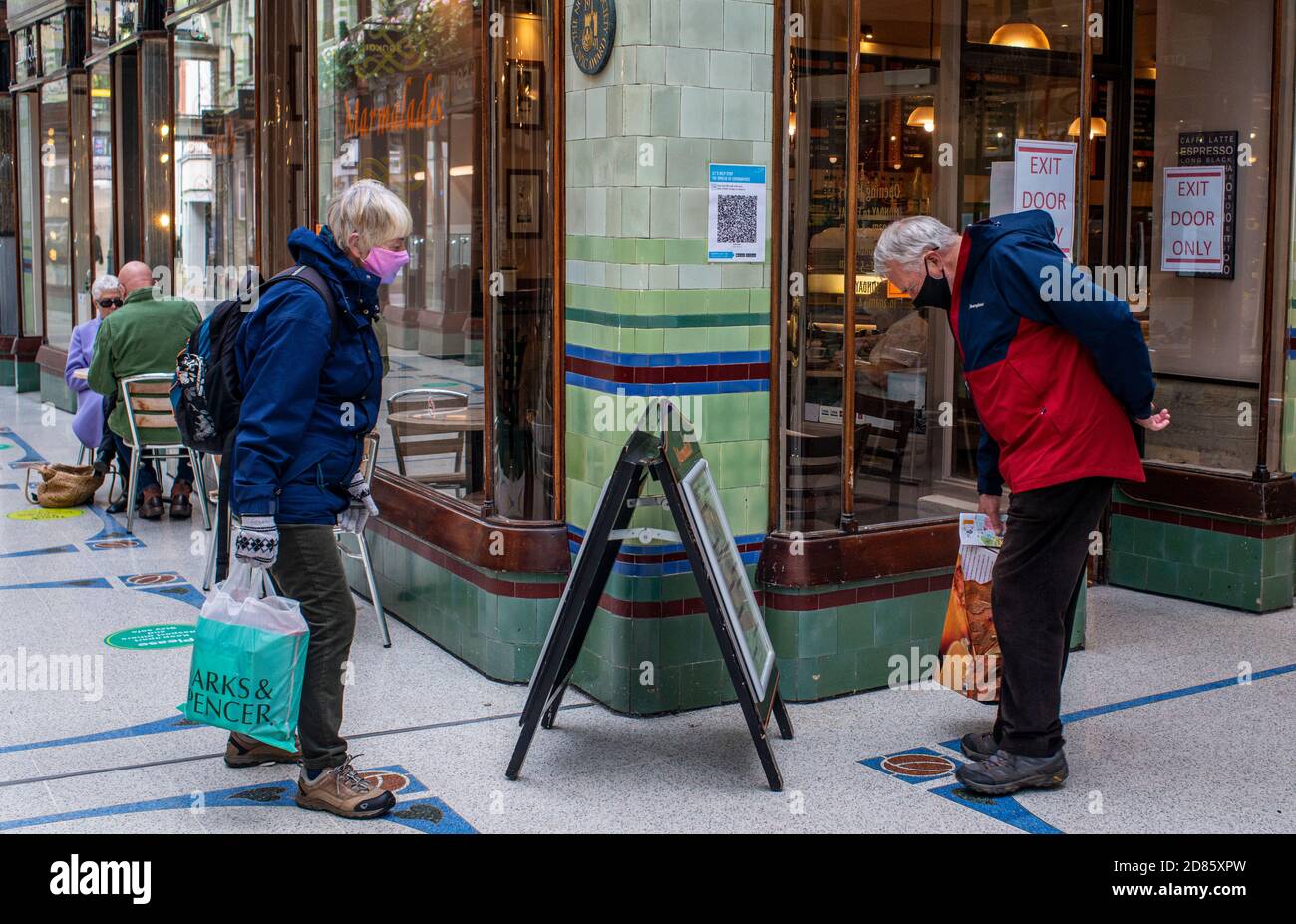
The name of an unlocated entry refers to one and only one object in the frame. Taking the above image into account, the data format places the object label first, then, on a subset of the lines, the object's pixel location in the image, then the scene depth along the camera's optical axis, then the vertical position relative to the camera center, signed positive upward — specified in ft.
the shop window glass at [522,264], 17.97 +0.53
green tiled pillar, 16.39 +0.15
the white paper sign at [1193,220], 23.39 +1.40
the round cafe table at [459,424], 19.47 -1.65
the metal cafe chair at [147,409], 27.27 -1.88
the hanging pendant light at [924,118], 20.47 +2.63
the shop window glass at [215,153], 29.48 +3.34
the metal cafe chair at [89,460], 29.81 -3.48
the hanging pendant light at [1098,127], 24.03 +2.94
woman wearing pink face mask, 13.15 -1.13
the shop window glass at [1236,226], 22.82 +1.30
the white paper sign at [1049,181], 19.45 +1.66
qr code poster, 16.75 +1.05
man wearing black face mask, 13.70 -0.94
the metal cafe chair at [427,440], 20.25 -1.90
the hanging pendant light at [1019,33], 20.95 +3.90
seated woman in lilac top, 30.32 -1.95
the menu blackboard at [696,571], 14.39 -2.68
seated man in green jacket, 27.86 -0.70
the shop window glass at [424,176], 19.92 +1.94
